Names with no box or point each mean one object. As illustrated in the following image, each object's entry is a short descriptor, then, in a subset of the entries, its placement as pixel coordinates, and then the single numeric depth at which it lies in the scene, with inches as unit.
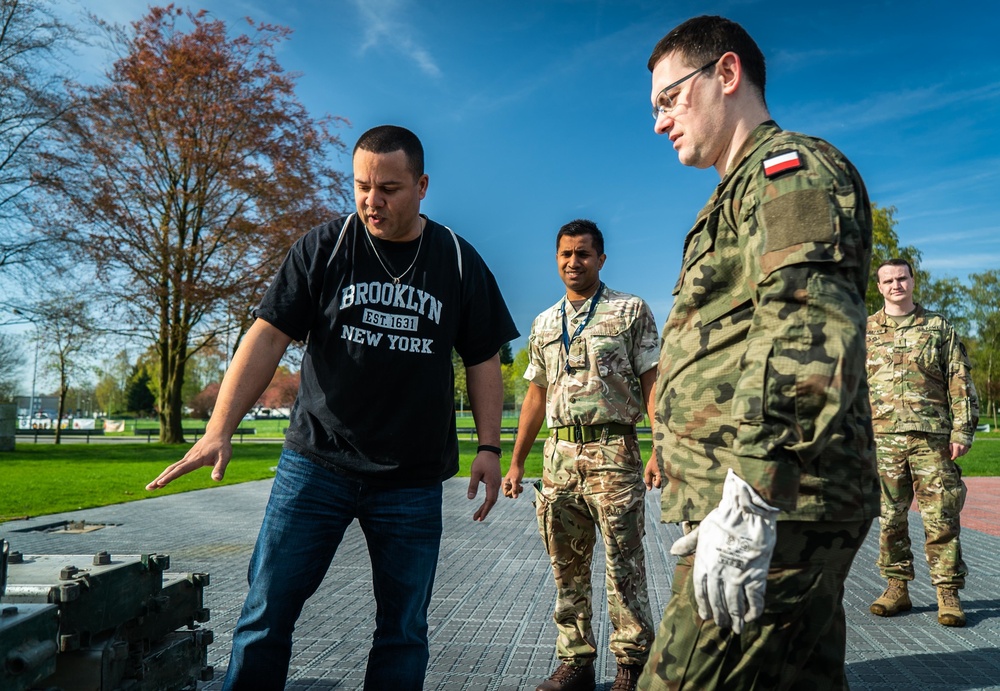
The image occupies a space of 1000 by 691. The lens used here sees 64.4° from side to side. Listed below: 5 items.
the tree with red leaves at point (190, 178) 1084.5
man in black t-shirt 113.7
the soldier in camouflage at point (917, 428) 225.0
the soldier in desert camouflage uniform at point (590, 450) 162.2
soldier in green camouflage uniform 70.0
